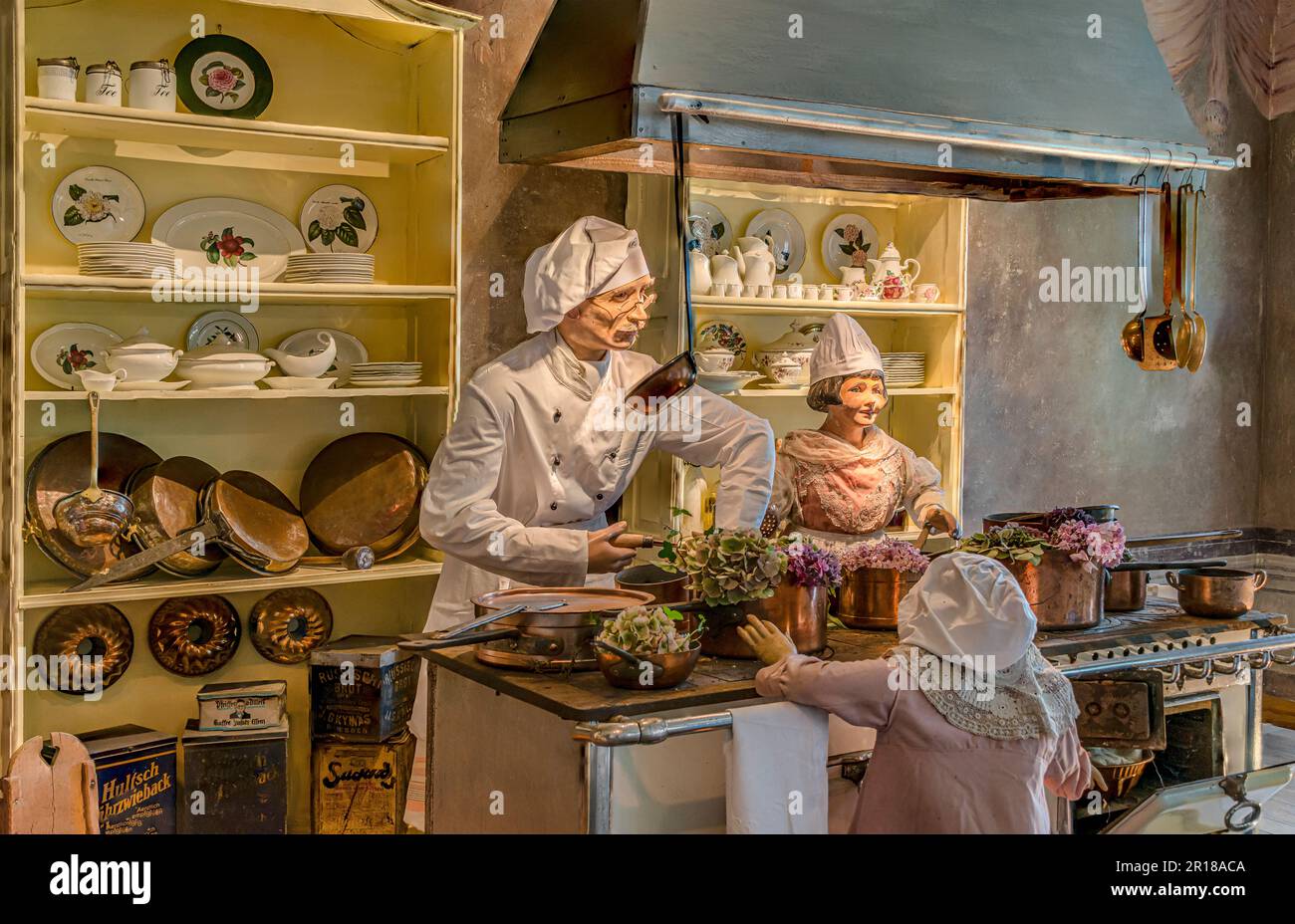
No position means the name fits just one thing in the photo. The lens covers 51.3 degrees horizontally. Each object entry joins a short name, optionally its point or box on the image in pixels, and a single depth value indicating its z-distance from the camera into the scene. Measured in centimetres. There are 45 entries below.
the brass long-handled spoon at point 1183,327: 370
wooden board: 210
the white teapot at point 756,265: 502
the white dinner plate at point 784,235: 530
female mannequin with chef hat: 440
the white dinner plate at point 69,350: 401
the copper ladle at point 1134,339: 385
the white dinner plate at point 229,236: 421
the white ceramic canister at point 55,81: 376
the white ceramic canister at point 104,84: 385
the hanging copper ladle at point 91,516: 383
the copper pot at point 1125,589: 346
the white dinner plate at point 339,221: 444
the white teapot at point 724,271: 491
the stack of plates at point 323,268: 414
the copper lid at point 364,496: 436
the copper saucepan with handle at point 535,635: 271
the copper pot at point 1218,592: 339
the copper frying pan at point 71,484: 387
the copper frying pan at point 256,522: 401
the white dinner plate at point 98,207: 405
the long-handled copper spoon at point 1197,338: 370
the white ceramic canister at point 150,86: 392
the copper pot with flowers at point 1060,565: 314
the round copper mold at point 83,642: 407
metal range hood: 288
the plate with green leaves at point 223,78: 417
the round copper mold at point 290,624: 439
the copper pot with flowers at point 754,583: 277
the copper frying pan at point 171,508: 399
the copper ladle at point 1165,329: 370
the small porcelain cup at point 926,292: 529
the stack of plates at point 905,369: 535
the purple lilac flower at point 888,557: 312
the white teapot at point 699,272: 478
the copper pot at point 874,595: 313
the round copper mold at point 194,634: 425
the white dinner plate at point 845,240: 549
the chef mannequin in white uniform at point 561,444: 340
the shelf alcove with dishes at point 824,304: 491
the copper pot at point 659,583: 293
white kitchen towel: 258
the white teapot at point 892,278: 527
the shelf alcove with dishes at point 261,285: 389
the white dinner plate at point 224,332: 426
